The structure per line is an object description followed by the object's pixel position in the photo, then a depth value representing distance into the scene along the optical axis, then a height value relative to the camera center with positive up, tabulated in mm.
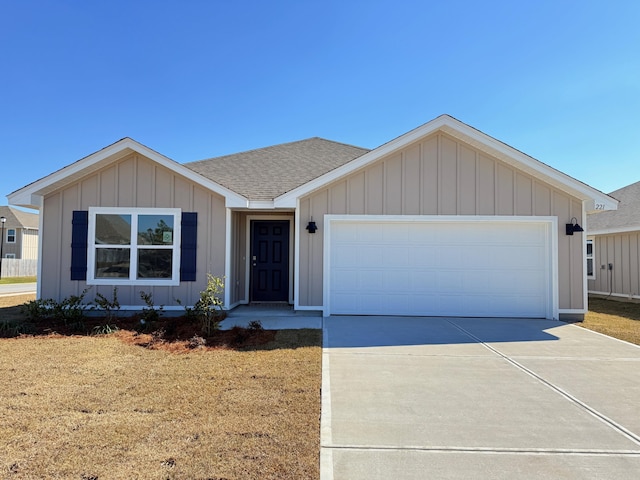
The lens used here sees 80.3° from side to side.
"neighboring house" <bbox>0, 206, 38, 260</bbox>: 33094 +1831
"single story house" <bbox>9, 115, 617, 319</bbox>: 8398 +484
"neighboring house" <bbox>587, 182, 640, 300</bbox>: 12328 +273
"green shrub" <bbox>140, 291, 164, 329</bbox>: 7448 -1181
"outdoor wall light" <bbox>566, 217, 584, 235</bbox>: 8237 +680
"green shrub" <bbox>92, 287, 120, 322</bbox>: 7766 -1046
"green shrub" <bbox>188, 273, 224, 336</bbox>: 6602 -973
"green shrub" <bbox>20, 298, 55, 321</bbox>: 7552 -1109
